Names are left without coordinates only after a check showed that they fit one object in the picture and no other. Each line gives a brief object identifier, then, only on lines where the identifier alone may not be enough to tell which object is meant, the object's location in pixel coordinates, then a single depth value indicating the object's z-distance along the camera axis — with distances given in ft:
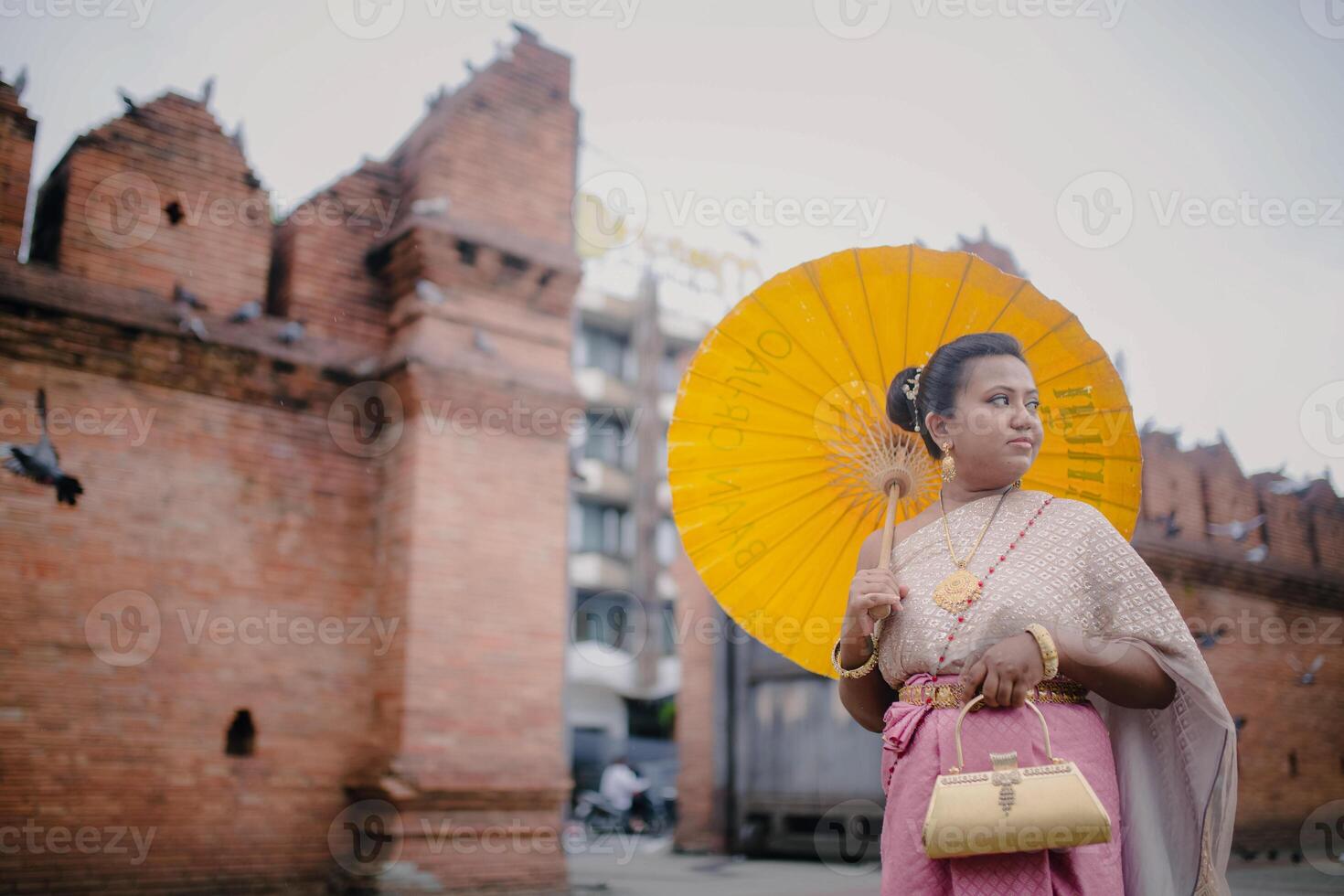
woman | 7.04
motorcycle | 57.67
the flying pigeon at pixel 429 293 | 23.58
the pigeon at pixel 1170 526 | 35.09
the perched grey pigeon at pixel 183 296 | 21.68
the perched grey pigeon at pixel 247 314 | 22.20
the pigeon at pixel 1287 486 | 39.34
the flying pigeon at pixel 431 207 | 24.00
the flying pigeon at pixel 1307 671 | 38.40
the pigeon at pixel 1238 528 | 35.99
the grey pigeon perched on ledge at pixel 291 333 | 22.82
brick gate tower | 19.77
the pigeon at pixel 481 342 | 24.34
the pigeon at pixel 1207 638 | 33.32
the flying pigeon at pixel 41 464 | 18.89
